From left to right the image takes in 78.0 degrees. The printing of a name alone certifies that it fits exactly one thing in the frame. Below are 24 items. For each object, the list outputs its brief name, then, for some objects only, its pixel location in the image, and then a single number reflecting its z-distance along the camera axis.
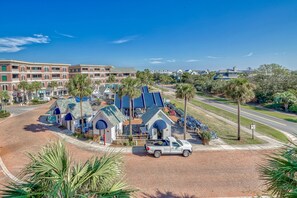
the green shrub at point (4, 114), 37.78
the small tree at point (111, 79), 87.49
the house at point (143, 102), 36.42
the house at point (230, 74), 137.50
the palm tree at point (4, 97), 47.88
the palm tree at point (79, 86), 26.48
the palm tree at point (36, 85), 56.33
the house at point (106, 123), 22.96
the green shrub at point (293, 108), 43.77
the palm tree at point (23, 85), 53.56
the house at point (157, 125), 23.89
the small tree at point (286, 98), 45.73
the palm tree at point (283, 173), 6.38
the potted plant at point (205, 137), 22.55
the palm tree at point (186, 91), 23.50
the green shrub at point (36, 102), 55.80
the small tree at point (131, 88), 25.33
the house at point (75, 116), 27.91
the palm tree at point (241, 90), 22.98
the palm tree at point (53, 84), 66.31
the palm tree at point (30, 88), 54.35
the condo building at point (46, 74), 52.31
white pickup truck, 19.11
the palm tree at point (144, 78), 80.22
